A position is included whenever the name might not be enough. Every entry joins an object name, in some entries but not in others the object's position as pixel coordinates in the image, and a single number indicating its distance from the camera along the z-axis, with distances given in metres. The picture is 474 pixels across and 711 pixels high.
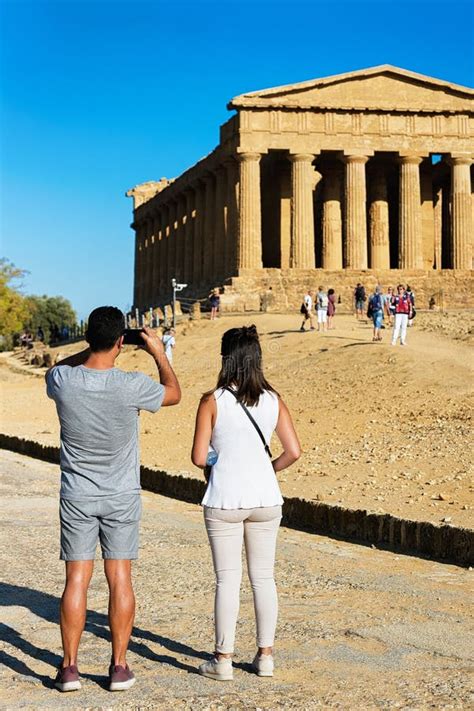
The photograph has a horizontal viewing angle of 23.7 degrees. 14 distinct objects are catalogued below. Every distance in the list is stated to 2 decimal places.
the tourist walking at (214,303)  46.84
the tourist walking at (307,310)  37.28
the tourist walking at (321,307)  36.34
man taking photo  6.66
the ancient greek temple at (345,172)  57.62
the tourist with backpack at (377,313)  32.78
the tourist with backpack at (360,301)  43.62
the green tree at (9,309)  86.03
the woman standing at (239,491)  6.82
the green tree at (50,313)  122.38
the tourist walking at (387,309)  40.53
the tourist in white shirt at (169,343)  36.62
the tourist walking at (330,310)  38.34
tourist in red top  30.38
